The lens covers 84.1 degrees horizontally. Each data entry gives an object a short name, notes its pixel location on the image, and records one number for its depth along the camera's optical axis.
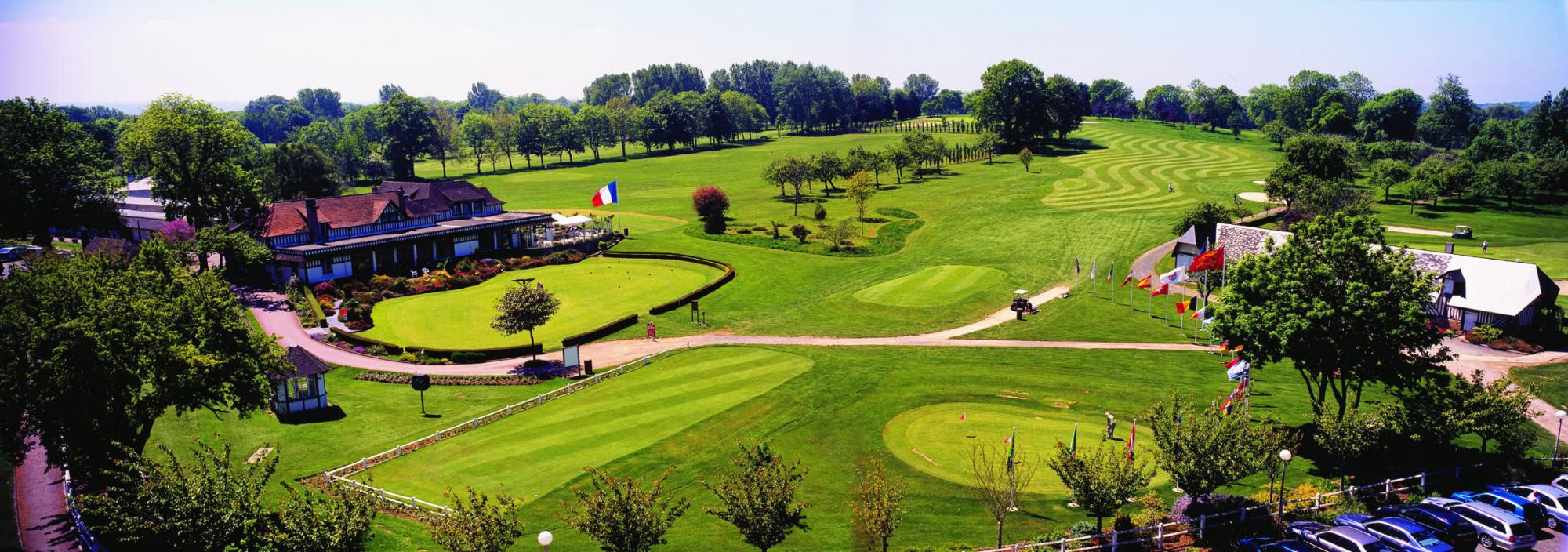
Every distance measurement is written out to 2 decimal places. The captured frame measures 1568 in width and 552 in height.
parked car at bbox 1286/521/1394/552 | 26.70
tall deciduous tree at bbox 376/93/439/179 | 148.00
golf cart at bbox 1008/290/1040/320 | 62.82
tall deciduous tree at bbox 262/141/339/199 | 105.38
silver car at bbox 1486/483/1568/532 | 29.14
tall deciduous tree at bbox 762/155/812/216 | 110.12
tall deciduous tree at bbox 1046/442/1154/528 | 26.38
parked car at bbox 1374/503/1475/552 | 27.53
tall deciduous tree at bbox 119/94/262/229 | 73.56
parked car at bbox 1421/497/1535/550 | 27.34
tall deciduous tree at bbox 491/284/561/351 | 52.44
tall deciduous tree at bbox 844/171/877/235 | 99.38
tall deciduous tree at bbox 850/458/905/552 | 25.38
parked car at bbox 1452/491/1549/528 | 28.91
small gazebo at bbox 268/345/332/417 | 42.81
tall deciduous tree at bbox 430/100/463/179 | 153.00
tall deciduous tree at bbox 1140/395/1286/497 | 27.56
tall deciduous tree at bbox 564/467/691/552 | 23.92
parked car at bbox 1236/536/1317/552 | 27.00
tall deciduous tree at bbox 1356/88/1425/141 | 151.12
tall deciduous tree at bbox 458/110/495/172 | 167.25
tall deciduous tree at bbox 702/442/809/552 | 24.94
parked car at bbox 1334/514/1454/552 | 26.81
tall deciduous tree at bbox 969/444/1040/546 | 27.94
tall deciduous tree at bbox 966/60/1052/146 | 151.12
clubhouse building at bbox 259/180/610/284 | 71.56
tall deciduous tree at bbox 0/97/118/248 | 70.69
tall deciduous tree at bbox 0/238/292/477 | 31.14
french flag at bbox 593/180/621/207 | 92.56
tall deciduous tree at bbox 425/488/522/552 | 23.05
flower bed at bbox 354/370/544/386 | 48.72
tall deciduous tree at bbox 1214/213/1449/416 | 33.75
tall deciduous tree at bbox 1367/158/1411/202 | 101.88
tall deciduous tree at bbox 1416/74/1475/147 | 153.62
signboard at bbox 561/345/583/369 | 50.84
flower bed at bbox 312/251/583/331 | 62.28
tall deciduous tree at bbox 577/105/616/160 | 171.88
